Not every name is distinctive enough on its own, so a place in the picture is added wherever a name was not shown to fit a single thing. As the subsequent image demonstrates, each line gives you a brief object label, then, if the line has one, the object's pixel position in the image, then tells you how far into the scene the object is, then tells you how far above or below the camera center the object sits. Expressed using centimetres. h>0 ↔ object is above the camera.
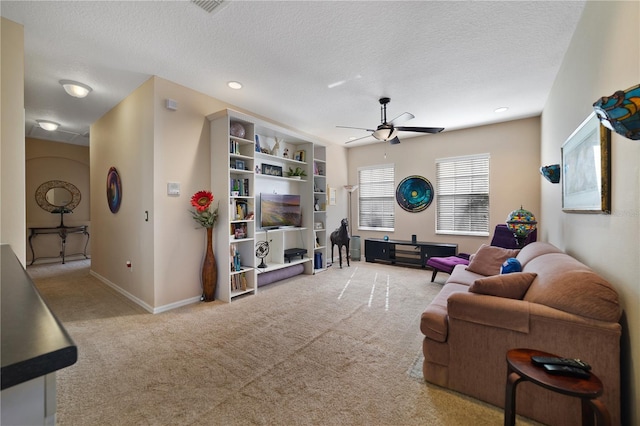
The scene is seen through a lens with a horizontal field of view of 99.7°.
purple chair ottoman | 416 -83
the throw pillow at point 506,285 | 185 -52
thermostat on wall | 341 +31
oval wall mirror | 621 +42
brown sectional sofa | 145 -76
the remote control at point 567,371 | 121 -73
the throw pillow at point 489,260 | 331 -62
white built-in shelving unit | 372 +34
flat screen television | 445 +3
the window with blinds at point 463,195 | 531 +31
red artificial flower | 348 +16
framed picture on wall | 170 +31
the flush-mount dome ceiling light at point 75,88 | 333 +156
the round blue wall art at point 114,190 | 401 +35
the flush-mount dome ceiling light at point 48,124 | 474 +157
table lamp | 340 -17
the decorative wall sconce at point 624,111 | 98 +37
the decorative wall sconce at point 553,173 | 295 +41
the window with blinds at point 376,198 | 643 +33
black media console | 539 -86
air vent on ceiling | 208 +163
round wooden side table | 113 -76
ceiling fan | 377 +116
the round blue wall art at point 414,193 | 588 +39
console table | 603 -44
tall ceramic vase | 367 -83
